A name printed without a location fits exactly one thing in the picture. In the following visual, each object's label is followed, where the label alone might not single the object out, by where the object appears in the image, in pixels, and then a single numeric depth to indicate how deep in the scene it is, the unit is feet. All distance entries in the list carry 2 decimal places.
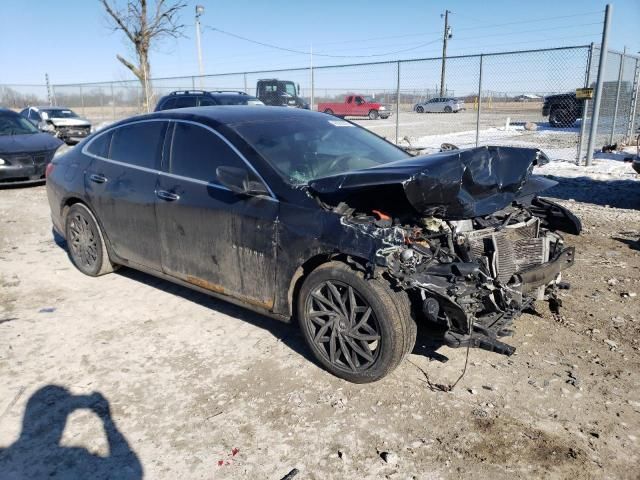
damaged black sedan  10.07
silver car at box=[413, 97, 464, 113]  109.91
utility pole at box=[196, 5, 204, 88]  84.38
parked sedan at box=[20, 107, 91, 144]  61.21
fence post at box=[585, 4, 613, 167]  33.24
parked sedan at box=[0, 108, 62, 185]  32.40
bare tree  62.08
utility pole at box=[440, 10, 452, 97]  138.00
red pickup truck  115.14
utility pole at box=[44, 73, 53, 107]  90.73
